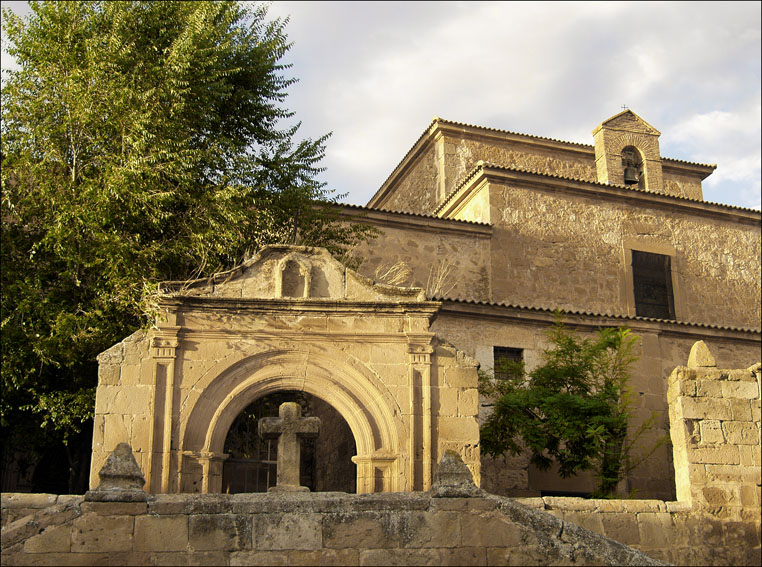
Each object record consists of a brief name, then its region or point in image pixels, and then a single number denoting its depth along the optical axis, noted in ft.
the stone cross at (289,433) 28.48
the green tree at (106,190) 39.37
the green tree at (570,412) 39.99
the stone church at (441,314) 32.22
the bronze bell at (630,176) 65.57
